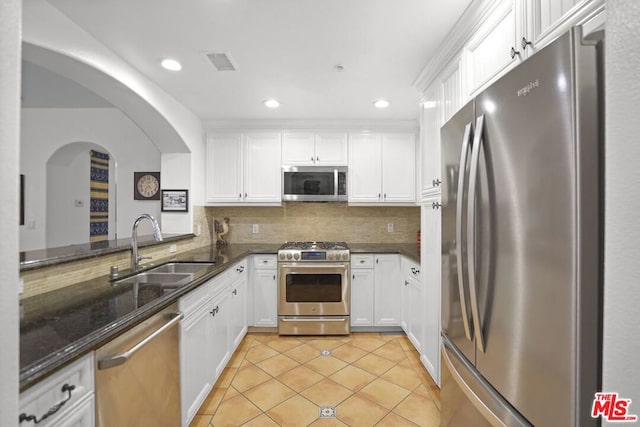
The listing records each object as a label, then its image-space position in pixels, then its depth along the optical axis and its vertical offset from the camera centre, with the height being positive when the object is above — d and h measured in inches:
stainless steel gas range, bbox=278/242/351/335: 123.7 -33.0
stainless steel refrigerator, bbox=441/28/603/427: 26.3 -3.0
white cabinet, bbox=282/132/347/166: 137.4 +30.6
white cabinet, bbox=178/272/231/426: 66.2 -33.6
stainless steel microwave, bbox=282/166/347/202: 135.4 +13.9
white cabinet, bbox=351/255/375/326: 127.8 -32.8
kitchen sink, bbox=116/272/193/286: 78.0 -17.9
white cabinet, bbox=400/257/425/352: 98.5 -33.0
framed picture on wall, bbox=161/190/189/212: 125.1 +5.9
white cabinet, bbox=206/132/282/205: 137.9 +22.2
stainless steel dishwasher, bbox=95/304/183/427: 42.0 -27.2
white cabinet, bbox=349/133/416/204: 138.2 +22.2
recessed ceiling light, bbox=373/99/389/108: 112.6 +44.0
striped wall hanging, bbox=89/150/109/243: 165.0 +8.1
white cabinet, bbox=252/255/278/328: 126.4 -34.9
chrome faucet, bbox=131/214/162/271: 78.0 -10.4
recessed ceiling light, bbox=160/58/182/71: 83.5 +44.0
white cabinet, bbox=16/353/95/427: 31.5 -21.9
